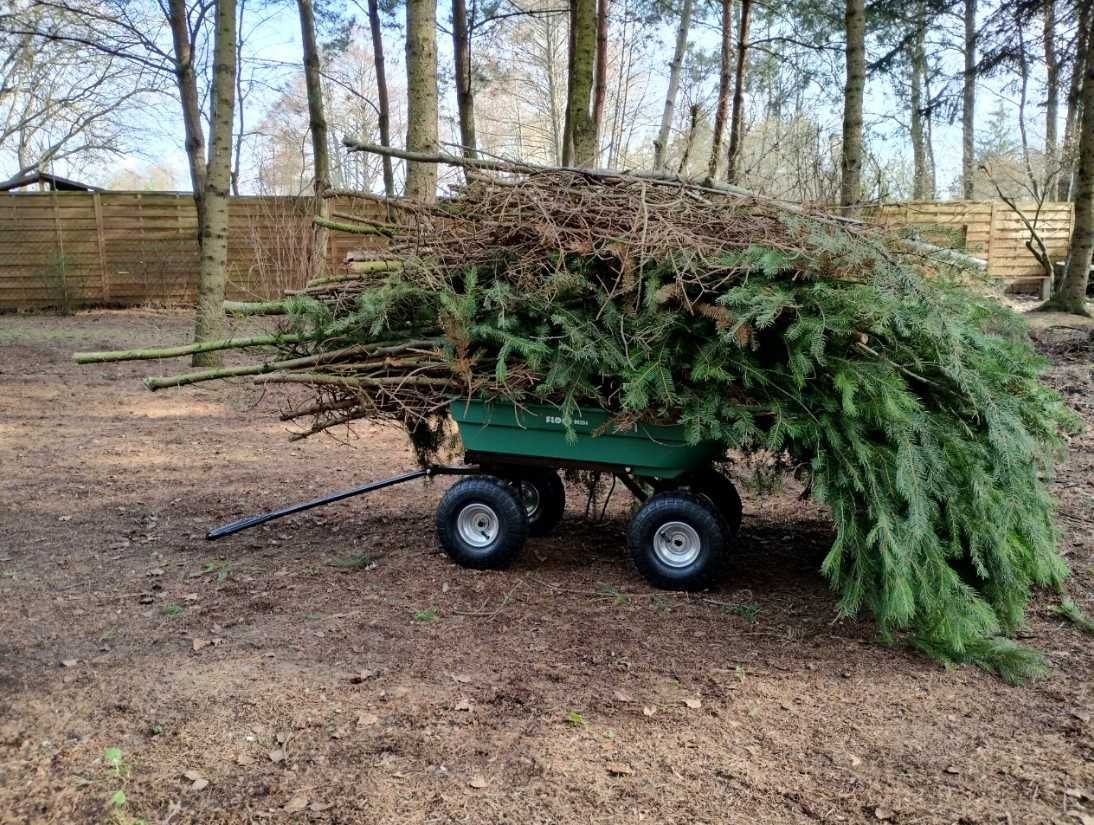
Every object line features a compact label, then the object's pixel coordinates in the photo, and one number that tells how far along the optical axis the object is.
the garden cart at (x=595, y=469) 3.95
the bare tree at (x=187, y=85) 12.20
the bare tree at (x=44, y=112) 23.36
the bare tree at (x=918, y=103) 13.27
